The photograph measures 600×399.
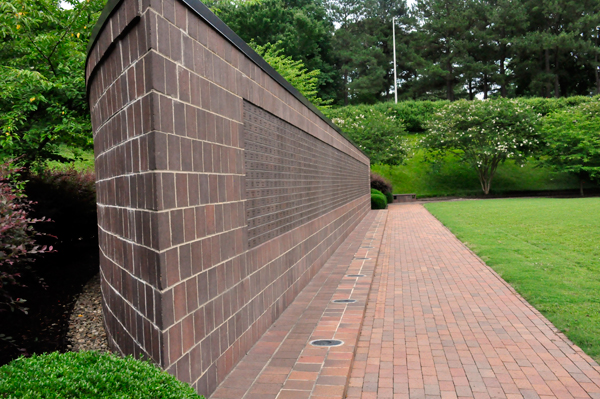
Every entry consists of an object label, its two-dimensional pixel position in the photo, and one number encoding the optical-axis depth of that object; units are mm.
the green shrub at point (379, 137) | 32750
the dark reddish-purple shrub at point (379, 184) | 30469
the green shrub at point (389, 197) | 30578
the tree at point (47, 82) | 6996
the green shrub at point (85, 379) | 1759
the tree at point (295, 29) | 37281
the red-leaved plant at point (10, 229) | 3563
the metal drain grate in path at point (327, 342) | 4109
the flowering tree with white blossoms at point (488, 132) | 32875
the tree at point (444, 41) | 48656
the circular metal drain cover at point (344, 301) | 5633
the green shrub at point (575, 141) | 31609
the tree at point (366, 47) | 50812
